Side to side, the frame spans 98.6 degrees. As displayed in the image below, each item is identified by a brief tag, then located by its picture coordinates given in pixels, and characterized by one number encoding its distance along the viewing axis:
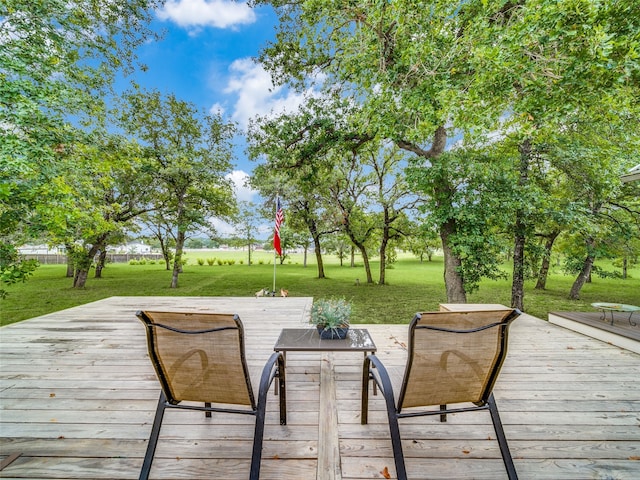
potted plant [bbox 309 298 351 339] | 2.40
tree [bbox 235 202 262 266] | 21.94
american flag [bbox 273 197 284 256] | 7.79
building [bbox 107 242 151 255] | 29.52
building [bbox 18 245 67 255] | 22.69
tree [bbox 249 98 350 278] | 7.07
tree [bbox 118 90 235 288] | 11.49
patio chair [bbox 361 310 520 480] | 1.37
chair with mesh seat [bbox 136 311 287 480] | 1.35
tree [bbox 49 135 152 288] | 5.34
